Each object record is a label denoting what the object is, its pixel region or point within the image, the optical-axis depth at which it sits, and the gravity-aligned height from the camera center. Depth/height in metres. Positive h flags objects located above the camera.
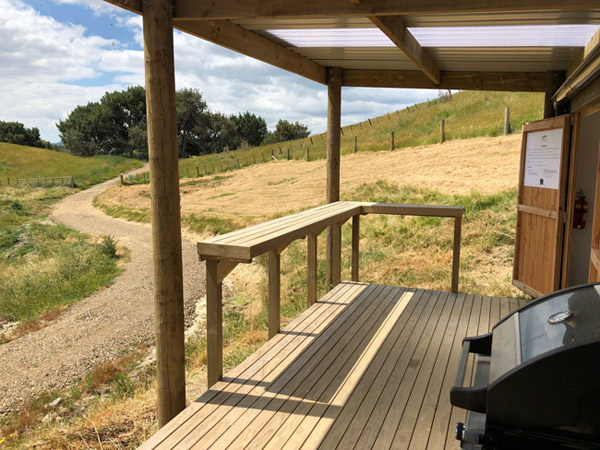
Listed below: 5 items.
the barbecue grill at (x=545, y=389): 1.51 -0.78
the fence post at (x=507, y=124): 16.49 +1.14
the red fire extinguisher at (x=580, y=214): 4.94 -0.60
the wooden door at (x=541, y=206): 4.79 -0.54
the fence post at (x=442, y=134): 19.12 +0.91
